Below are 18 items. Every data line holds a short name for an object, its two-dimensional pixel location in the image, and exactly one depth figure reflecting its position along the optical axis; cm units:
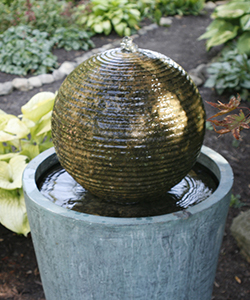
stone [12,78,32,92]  555
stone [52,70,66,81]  584
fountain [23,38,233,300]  153
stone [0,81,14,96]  545
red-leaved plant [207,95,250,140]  141
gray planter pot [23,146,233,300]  153
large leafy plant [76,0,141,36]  741
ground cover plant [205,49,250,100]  478
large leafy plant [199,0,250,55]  536
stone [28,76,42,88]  562
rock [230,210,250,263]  288
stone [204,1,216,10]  1006
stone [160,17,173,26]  878
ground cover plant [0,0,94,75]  585
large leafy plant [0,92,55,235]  252
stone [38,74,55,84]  573
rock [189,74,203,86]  561
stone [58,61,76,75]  589
